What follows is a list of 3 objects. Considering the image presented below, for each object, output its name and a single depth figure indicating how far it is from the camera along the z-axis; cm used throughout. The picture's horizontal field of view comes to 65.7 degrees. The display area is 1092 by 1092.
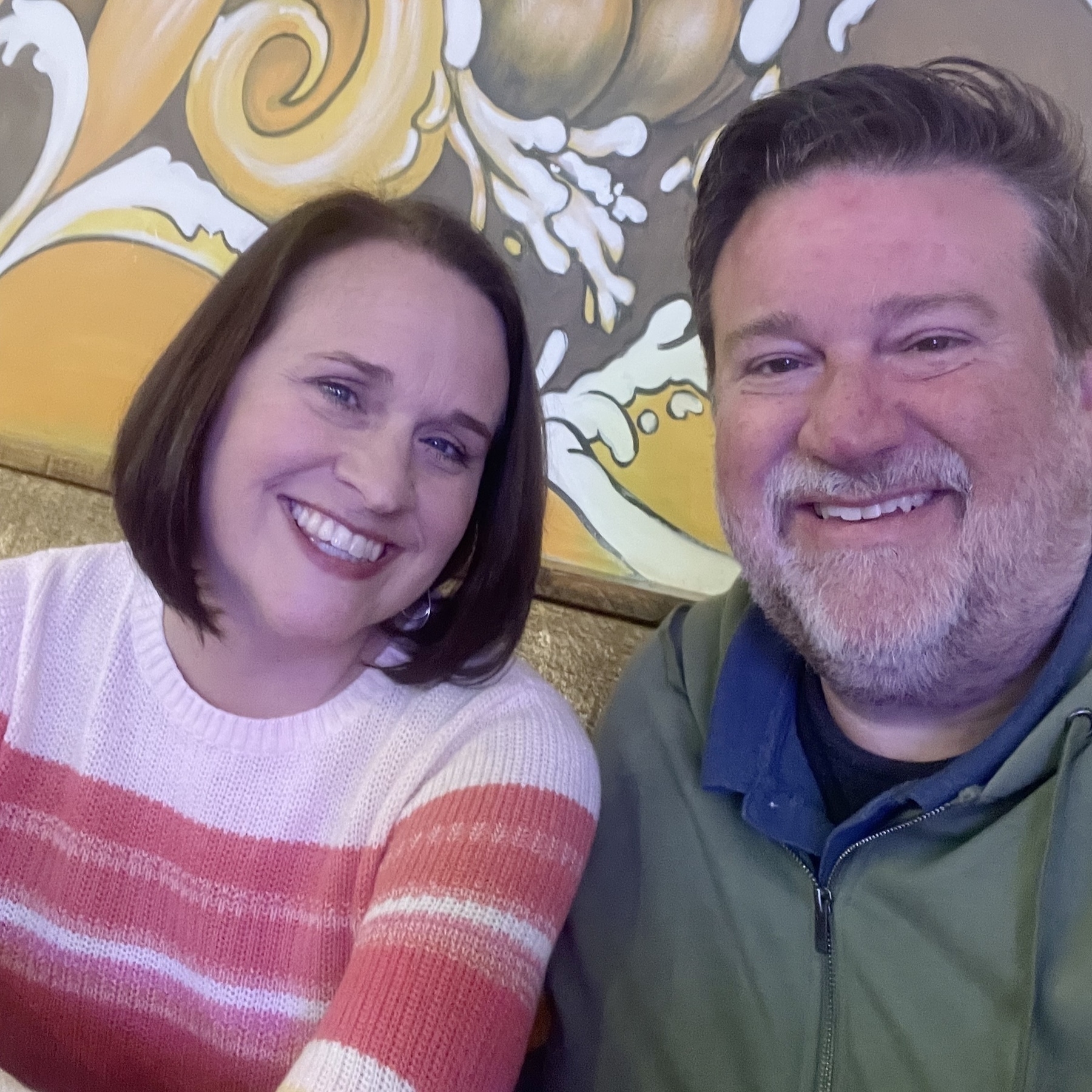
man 71
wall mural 124
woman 78
